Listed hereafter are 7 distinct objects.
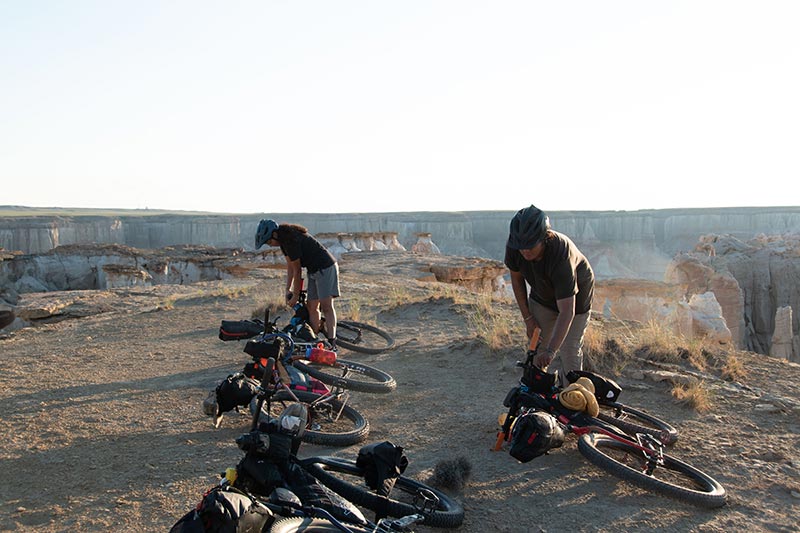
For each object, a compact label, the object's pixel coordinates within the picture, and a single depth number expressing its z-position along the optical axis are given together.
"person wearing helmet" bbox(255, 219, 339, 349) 6.55
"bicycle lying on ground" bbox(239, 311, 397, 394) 4.68
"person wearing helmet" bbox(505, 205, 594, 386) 4.27
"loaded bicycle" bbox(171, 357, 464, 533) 2.30
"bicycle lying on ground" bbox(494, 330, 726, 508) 3.83
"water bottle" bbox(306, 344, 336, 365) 4.65
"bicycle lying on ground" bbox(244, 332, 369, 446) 4.59
